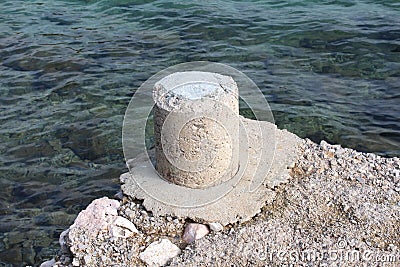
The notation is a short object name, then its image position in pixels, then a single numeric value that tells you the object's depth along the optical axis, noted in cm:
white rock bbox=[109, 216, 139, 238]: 426
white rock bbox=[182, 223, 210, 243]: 420
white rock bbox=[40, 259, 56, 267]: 441
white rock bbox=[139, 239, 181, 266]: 402
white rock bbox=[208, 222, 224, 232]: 423
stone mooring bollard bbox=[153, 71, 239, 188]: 438
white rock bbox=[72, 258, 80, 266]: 411
